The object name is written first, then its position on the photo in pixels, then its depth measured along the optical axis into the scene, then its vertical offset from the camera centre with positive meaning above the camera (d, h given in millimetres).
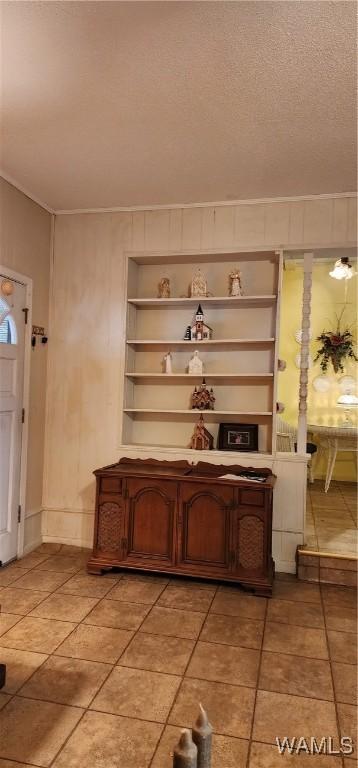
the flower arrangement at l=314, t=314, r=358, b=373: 6156 +650
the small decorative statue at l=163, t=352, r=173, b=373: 4004 +244
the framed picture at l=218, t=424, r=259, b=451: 3818 -356
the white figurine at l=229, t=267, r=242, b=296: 3779 +904
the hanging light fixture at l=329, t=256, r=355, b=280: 5490 +1519
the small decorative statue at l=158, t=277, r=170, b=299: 3982 +882
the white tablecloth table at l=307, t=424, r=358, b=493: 5363 -498
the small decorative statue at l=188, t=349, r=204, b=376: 3896 +234
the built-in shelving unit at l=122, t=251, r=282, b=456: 3865 +400
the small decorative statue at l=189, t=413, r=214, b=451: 3826 -377
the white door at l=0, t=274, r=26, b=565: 3510 -147
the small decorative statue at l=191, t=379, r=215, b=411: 3869 -48
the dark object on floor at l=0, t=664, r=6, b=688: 2105 -1299
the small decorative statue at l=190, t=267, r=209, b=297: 3889 +886
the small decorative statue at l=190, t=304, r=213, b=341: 3875 +531
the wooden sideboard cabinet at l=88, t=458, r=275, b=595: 3230 -946
